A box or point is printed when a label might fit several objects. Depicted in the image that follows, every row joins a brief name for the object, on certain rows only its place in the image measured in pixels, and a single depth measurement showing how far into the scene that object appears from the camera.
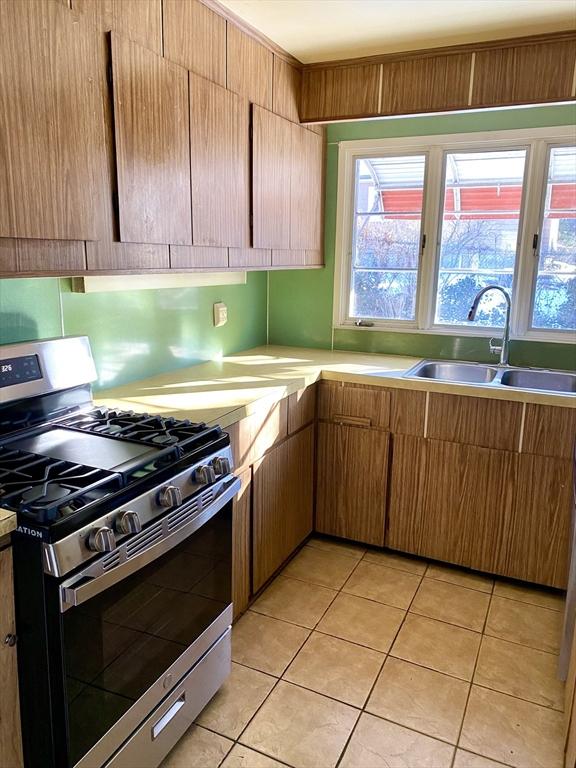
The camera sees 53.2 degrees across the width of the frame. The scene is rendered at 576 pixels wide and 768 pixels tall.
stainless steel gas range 1.24
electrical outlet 2.87
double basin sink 2.70
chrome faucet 2.71
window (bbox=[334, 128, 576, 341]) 2.72
